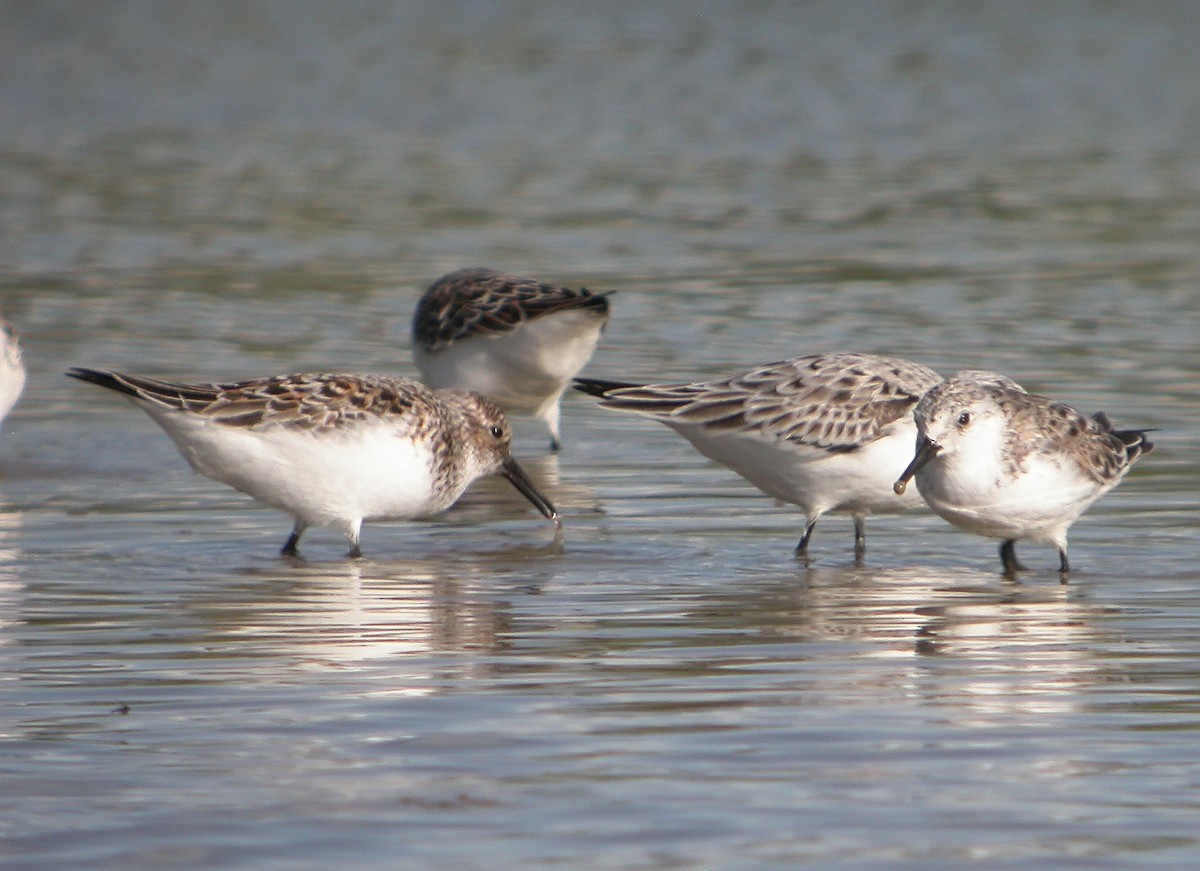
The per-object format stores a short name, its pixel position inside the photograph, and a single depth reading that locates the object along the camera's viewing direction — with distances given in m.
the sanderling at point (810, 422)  10.62
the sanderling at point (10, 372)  13.34
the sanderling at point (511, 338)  14.06
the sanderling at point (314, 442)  10.33
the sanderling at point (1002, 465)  9.82
